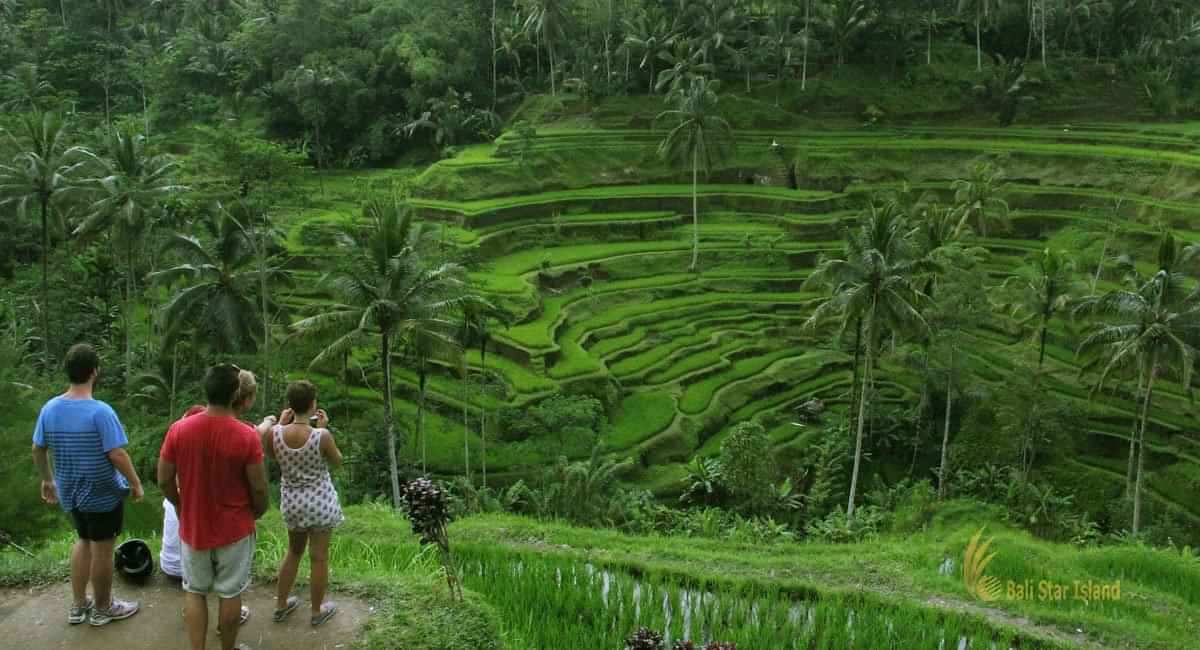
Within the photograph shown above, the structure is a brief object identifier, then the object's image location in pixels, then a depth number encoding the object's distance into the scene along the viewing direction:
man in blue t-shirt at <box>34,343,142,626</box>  5.73
